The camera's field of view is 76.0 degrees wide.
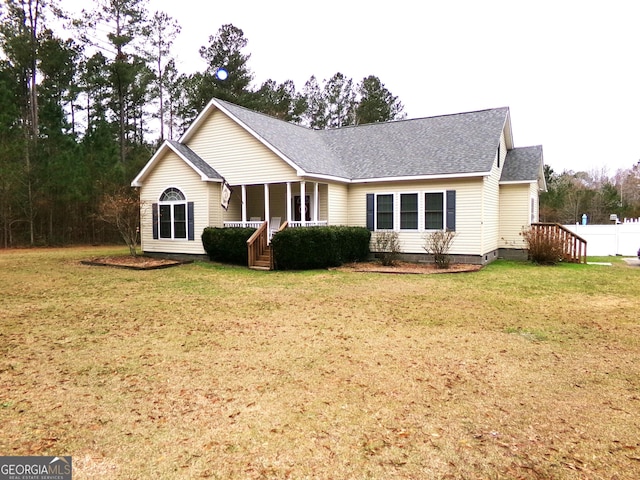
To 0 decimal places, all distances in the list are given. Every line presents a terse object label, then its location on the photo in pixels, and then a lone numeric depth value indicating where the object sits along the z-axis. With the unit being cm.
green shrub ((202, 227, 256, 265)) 1376
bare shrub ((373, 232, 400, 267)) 1408
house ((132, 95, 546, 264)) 1398
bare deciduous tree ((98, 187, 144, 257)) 1512
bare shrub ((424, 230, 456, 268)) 1322
